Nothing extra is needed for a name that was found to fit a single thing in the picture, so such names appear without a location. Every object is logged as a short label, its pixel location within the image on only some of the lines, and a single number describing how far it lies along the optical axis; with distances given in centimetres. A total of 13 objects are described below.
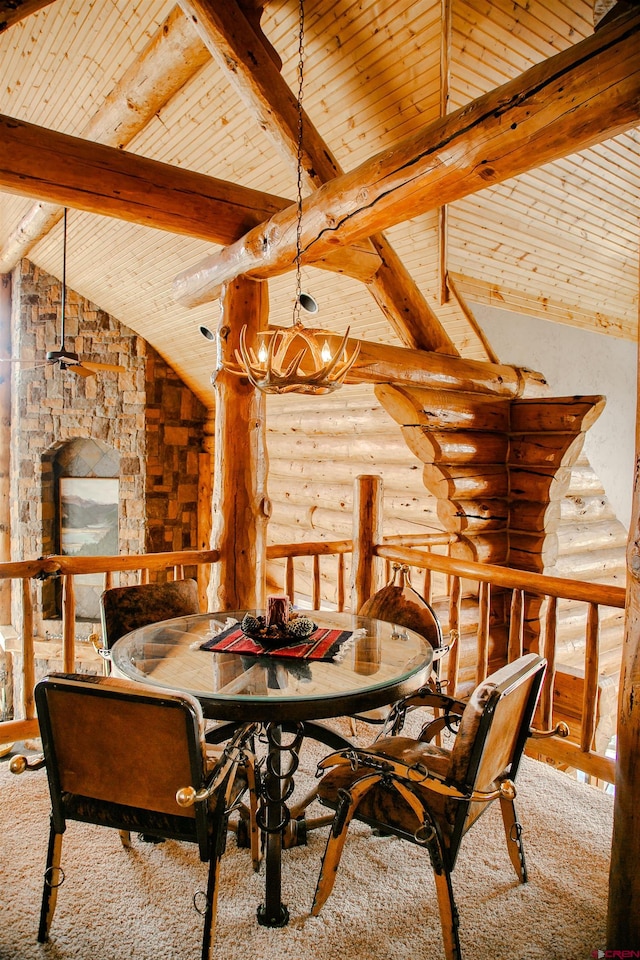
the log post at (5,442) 863
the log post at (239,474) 384
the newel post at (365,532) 367
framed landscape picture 871
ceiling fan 563
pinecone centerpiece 219
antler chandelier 238
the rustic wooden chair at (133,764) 150
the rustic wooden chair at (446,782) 156
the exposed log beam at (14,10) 259
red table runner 212
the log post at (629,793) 171
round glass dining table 175
